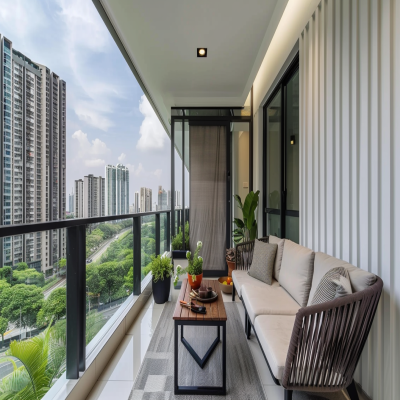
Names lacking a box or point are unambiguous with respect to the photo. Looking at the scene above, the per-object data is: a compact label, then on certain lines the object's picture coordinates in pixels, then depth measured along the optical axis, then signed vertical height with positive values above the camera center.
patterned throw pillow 1.26 -0.47
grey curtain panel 4.42 +0.06
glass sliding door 2.84 +0.55
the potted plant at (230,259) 3.82 -0.93
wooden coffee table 1.58 -0.81
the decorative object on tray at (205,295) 1.88 -0.76
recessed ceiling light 2.91 +1.81
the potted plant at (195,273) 2.21 -0.67
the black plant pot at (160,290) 3.04 -1.14
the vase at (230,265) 3.81 -1.04
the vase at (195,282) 2.21 -0.75
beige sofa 1.18 -0.73
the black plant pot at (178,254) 4.36 -0.97
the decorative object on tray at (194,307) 1.68 -0.77
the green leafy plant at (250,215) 3.75 -0.23
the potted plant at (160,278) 3.00 -0.97
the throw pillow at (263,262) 2.57 -0.68
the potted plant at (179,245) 4.36 -0.83
